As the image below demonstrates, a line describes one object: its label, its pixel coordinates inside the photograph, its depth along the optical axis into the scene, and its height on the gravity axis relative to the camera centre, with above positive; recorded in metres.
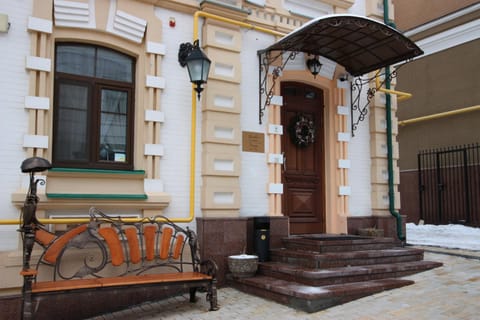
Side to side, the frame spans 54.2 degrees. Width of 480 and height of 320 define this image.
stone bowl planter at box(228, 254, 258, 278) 6.96 -0.96
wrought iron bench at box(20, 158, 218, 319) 5.38 -0.87
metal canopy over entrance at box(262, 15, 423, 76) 7.28 +2.68
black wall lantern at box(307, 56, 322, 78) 8.46 +2.44
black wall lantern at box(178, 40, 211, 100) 6.84 +1.95
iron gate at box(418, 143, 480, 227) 12.76 +0.46
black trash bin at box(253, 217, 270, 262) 7.49 -0.59
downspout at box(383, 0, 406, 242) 9.26 +0.80
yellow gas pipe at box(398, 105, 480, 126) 13.03 +2.55
